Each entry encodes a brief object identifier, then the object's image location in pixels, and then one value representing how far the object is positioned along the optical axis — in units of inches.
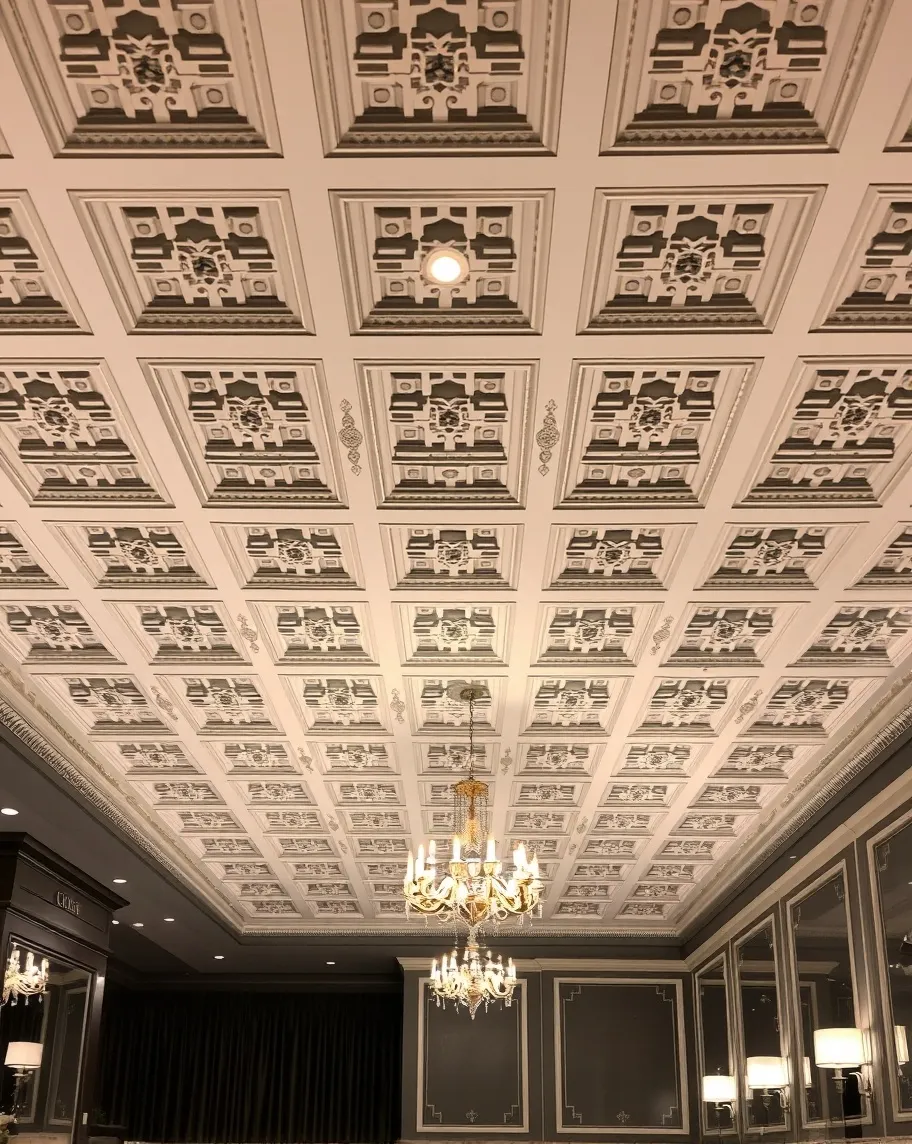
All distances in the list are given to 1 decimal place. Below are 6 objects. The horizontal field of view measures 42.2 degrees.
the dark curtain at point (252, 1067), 543.2
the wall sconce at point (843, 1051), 263.9
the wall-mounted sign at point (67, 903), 343.9
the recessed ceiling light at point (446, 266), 133.7
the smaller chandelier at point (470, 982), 310.3
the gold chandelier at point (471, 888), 254.8
